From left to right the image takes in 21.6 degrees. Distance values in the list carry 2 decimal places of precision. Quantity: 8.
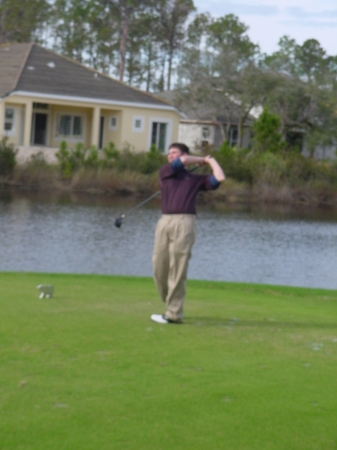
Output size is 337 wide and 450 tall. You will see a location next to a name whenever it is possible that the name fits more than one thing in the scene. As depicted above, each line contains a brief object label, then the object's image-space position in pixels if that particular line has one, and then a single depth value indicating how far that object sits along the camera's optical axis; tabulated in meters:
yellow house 48.28
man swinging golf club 8.61
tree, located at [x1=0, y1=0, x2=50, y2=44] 76.75
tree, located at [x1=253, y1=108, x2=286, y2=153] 46.88
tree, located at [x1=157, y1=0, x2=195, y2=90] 81.25
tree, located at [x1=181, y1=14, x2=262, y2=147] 67.31
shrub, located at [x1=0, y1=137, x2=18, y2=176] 42.53
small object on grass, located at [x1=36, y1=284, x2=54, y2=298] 10.15
